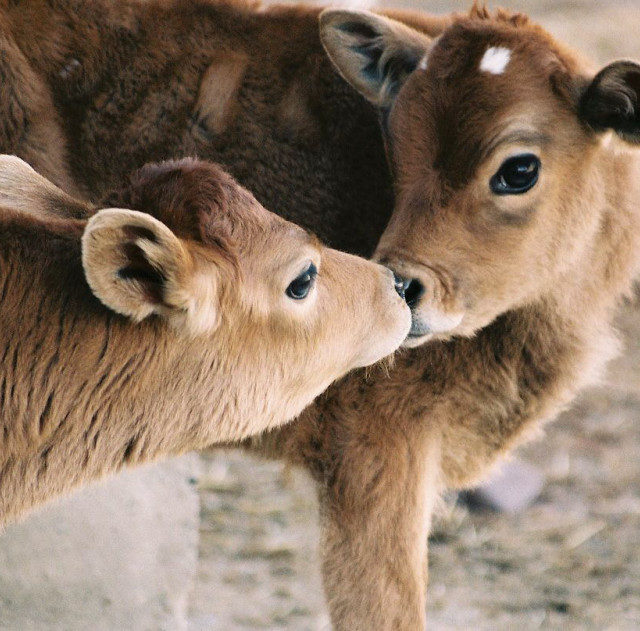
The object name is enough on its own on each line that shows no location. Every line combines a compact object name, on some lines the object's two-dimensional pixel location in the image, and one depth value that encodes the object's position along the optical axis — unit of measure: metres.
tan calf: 6.37
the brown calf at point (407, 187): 8.63
